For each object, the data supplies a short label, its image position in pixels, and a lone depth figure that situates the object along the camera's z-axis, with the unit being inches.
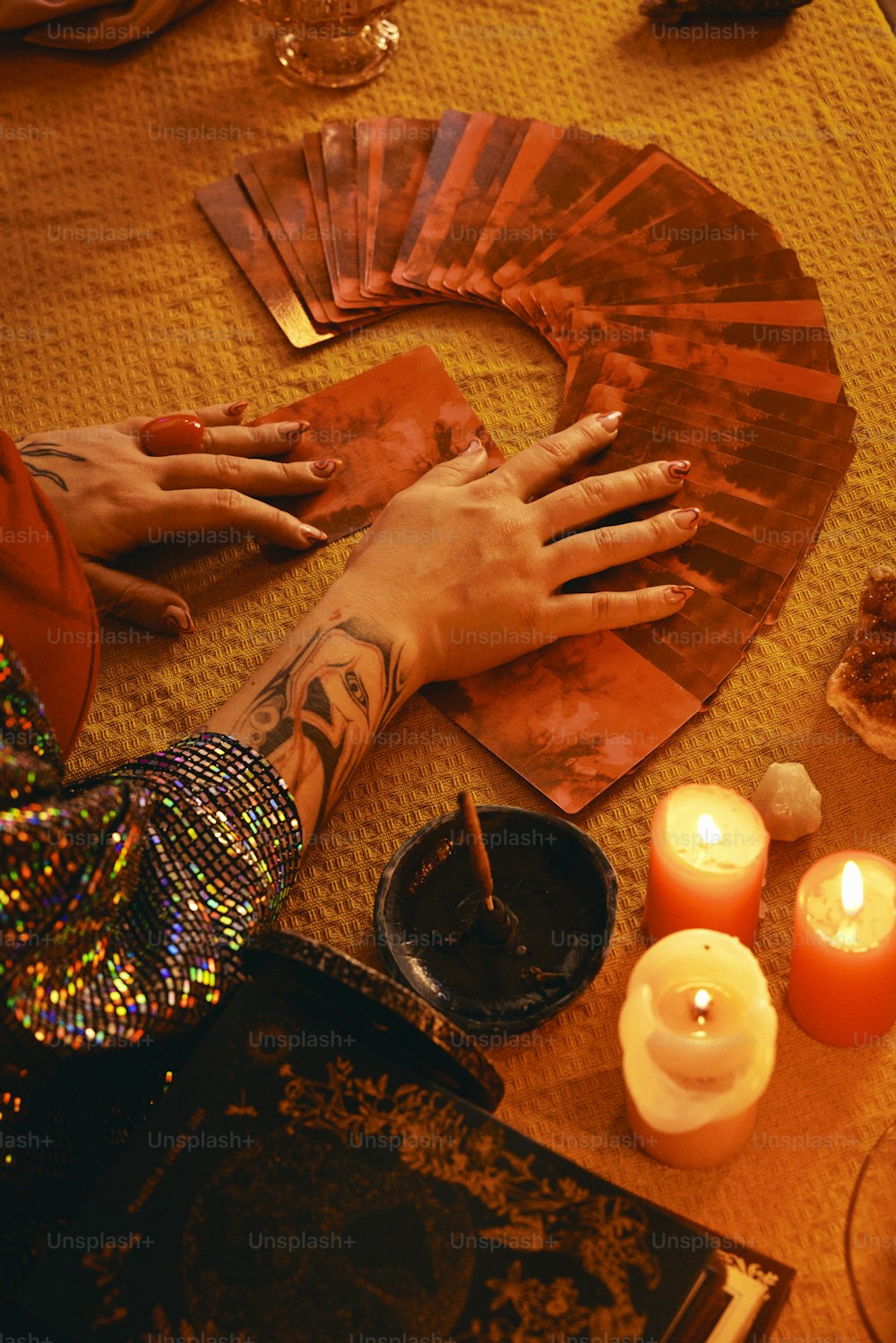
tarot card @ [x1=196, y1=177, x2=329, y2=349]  60.9
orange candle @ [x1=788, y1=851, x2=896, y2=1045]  35.3
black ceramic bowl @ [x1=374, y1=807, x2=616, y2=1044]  39.1
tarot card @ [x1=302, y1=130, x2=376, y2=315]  60.8
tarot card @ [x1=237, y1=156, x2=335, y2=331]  61.4
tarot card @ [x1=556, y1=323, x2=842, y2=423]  54.4
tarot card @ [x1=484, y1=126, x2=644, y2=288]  60.8
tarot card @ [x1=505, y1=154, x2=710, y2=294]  60.0
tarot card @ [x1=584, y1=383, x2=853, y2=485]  52.1
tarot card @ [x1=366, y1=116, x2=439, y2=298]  61.6
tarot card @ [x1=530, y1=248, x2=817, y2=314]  58.1
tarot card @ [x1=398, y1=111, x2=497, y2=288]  60.9
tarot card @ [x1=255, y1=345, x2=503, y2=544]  54.5
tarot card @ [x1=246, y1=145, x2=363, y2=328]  61.5
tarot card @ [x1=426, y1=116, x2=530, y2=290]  61.2
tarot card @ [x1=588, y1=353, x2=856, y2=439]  53.2
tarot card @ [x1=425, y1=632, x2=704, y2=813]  45.8
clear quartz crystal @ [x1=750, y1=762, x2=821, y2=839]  42.3
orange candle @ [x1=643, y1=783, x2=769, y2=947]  36.9
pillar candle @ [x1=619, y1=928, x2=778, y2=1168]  32.1
